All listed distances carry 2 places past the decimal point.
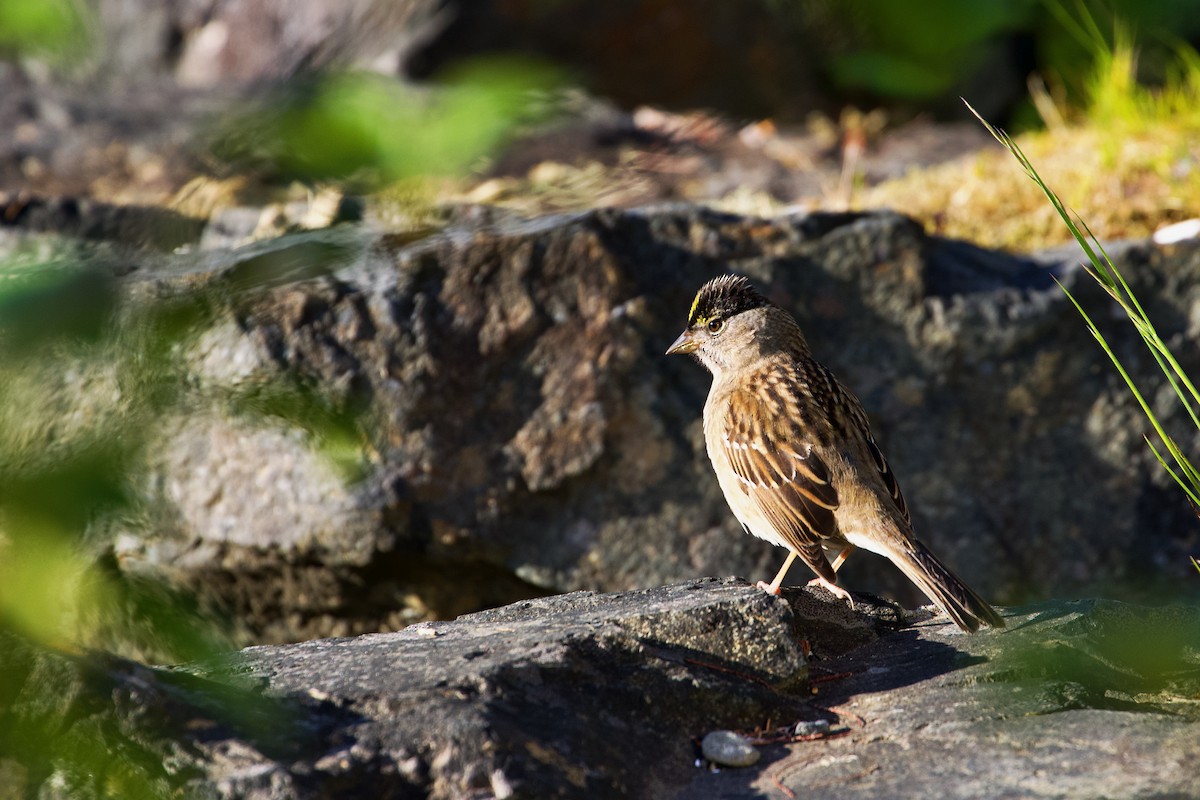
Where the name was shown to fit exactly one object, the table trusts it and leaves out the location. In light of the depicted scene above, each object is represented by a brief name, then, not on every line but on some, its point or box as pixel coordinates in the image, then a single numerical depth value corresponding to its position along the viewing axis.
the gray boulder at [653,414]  10.41
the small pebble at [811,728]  5.93
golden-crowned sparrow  8.44
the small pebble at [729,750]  5.66
